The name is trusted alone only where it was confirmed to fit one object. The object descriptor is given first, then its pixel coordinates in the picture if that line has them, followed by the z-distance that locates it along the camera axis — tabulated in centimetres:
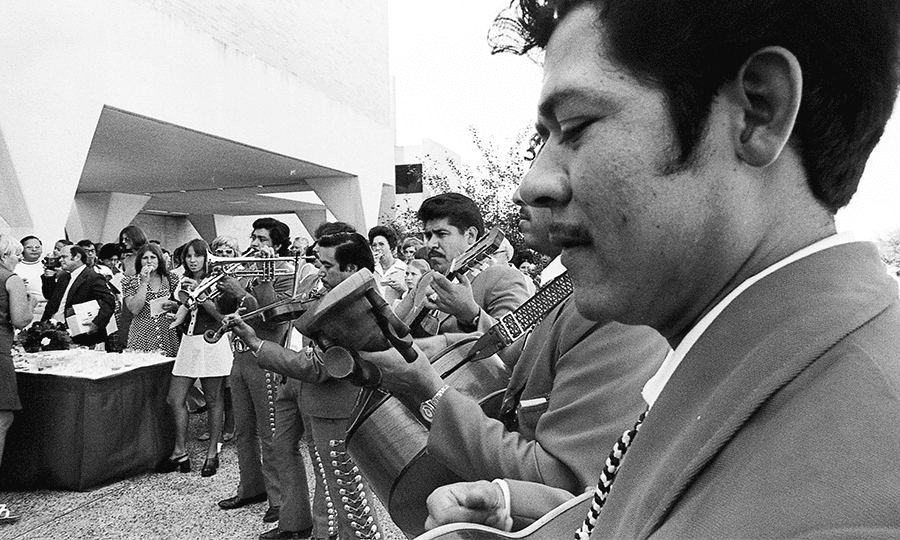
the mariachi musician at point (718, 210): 56
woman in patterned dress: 654
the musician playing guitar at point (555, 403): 146
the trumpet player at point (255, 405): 470
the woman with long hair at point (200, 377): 584
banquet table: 532
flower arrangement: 681
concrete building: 861
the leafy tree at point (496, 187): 1046
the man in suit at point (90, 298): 683
